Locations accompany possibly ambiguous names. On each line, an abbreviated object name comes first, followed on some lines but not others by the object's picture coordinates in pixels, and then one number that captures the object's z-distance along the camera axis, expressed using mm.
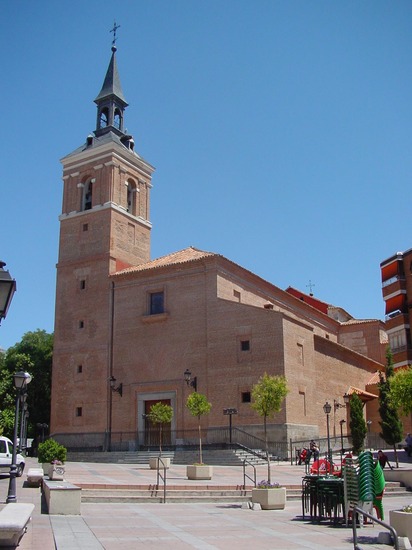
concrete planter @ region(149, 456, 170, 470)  26844
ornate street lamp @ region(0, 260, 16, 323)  7785
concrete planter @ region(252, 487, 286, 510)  15195
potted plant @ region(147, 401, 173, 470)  28500
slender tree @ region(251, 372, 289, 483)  21234
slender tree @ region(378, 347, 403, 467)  31578
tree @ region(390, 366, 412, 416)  21609
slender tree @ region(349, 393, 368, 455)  31500
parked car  22594
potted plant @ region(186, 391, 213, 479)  27531
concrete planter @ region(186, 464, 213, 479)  22188
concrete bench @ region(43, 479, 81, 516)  13031
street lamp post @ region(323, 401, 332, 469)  28752
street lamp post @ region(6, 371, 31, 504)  13008
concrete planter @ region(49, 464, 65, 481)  17389
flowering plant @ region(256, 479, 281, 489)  15453
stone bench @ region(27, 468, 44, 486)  18766
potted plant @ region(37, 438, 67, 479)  20297
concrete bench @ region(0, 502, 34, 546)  8094
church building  33469
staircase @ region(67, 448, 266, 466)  29422
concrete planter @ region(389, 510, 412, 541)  9531
